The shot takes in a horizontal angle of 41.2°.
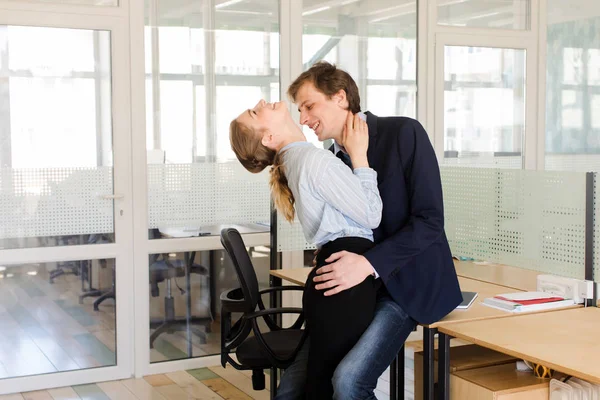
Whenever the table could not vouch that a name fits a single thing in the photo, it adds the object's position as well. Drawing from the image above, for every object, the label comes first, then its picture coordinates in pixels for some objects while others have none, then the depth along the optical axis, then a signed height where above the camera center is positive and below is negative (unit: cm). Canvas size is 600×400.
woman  210 -15
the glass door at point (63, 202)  413 -28
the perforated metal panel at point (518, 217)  293 -29
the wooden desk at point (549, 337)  204 -55
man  214 -26
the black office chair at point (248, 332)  290 -70
